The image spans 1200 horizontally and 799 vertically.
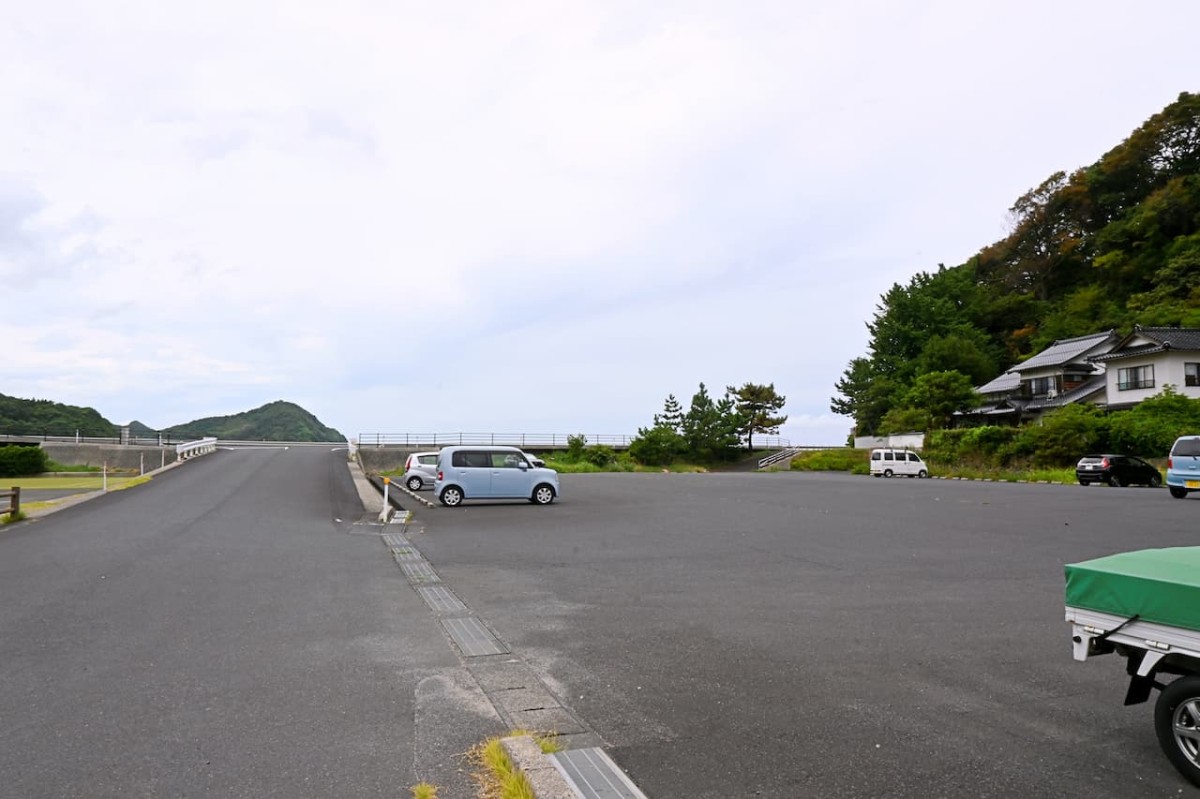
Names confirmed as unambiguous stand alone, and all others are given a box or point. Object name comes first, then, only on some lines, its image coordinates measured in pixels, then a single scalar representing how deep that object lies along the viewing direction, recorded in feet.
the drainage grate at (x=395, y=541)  39.01
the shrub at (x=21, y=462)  114.01
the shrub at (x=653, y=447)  194.59
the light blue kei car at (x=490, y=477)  61.21
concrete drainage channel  10.73
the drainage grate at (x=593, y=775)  10.57
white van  131.75
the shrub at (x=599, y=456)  170.19
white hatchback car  81.10
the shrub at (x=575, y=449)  170.52
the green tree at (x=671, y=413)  215.31
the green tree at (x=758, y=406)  222.89
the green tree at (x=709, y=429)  208.13
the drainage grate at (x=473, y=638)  18.57
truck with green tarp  11.05
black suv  90.17
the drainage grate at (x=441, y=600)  23.62
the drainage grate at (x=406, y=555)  34.19
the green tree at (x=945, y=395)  162.91
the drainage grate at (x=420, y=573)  28.96
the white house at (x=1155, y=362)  127.34
